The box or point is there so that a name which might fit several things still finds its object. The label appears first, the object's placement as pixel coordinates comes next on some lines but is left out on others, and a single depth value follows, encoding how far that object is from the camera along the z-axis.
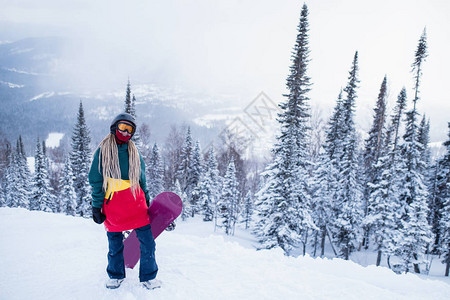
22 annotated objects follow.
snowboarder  3.00
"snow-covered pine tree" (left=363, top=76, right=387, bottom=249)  24.39
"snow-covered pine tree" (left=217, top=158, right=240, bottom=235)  30.38
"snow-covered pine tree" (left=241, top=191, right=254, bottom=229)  36.25
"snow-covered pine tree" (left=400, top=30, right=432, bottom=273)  18.75
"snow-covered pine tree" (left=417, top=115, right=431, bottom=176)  29.73
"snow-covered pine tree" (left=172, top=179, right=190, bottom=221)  31.34
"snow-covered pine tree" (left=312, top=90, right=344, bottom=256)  20.88
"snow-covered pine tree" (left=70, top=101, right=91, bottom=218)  24.83
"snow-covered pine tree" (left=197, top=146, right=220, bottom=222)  35.25
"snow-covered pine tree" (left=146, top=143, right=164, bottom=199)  36.97
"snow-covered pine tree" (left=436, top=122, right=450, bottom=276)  19.30
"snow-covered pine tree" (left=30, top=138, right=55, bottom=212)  27.06
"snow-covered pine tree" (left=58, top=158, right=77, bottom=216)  26.64
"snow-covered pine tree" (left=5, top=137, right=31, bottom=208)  30.63
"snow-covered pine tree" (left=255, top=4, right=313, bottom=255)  15.04
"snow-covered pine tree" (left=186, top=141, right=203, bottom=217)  36.50
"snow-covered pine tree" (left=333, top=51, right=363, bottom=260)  20.73
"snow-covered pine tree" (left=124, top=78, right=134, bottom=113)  23.45
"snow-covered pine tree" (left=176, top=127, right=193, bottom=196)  36.22
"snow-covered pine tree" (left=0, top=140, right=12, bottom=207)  33.66
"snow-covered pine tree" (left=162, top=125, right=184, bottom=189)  38.66
